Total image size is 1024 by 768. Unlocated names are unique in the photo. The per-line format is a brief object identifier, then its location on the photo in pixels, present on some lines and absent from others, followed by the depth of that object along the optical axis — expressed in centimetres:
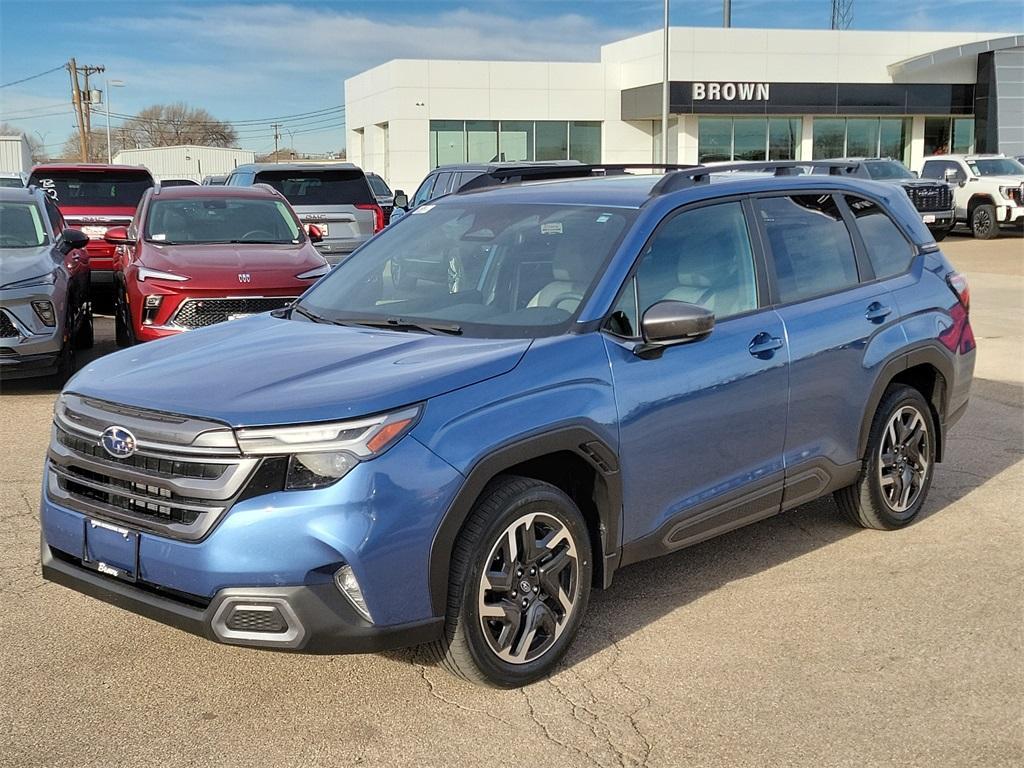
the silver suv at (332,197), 1497
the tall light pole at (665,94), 3162
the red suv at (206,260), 934
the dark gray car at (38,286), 887
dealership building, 4209
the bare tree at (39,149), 11800
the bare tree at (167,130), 13200
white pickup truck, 2688
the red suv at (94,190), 1467
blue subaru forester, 345
